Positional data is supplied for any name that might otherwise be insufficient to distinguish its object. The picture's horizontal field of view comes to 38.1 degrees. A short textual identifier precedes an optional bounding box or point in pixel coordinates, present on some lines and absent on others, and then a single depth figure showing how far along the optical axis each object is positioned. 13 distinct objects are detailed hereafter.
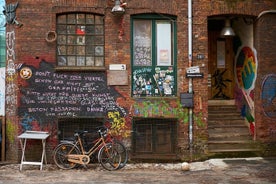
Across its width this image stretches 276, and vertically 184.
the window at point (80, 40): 11.19
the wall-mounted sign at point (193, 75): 11.24
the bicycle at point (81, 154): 10.32
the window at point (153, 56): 11.37
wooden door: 13.51
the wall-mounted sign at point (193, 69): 11.25
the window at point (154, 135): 11.30
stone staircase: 11.57
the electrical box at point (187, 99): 11.21
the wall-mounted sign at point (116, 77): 11.15
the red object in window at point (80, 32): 11.24
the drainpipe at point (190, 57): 11.26
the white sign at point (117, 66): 11.16
